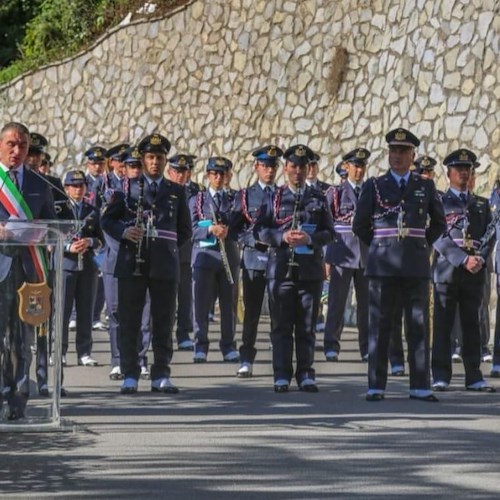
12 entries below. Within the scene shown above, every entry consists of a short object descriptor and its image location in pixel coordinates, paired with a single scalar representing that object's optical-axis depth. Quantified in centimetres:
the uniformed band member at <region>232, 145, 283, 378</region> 1623
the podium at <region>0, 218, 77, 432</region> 1173
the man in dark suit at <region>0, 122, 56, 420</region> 1174
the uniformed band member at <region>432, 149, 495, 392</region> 1505
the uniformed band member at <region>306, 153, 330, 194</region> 1958
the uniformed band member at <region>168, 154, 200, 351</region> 1914
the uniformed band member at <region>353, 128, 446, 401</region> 1416
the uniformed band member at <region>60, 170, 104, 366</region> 1630
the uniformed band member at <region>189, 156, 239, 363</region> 1859
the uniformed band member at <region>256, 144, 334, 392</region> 1500
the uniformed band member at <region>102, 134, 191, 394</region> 1465
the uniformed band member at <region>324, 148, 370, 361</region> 1825
